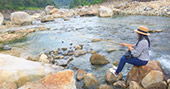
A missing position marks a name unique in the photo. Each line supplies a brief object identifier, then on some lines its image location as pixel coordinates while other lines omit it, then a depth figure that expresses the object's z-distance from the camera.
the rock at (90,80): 5.49
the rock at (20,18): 23.75
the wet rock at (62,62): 7.53
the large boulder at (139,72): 5.10
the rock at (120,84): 5.26
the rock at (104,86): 5.12
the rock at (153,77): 4.73
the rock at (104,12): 29.38
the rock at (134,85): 4.80
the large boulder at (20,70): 4.61
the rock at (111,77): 5.65
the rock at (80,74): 6.04
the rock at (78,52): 8.82
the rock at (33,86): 4.11
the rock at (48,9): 38.16
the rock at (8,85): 4.23
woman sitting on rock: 4.92
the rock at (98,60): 7.33
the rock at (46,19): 26.52
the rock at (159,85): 4.67
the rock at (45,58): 7.98
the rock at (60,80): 4.25
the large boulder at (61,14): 33.18
